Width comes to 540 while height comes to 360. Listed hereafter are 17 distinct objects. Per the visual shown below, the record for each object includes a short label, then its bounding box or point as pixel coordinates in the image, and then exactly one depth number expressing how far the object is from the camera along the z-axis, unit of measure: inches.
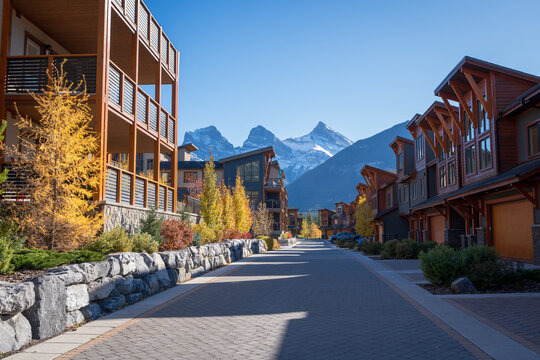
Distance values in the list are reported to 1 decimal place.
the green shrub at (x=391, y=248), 1031.3
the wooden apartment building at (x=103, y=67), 592.4
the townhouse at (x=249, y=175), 2372.0
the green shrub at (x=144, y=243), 516.1
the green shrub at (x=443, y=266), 500.4
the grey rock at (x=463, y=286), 461.1
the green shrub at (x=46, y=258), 370.9
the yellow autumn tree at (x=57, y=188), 454.9
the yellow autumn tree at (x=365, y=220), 1984.5
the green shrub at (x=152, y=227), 609.3
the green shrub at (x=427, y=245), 957.4
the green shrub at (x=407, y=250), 988.6
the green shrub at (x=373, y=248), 1219.9
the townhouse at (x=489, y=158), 748.0
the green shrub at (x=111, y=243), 460.4
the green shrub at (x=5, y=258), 338.6
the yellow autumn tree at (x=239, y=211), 1454.2
